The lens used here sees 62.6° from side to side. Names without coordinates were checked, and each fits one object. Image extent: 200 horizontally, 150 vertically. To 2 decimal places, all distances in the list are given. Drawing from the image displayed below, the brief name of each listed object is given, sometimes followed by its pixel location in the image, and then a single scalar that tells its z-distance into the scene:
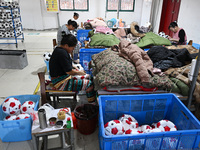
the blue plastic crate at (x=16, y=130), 1.89
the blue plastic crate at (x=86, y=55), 3.34
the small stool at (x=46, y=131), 1.63
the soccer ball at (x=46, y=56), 3.69
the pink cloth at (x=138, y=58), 2.14
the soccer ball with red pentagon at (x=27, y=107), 2.17
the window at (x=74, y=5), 8.99
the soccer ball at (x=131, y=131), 1.72
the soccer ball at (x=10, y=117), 2.02
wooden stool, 2.37
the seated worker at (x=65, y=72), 2.29
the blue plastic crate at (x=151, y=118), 1.38
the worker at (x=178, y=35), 3.87
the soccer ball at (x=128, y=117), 1.89
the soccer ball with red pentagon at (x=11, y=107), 2.10
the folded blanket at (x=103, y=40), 3.74
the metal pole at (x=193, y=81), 1.83
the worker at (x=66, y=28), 3.79
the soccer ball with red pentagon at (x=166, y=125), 1.75
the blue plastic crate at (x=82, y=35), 5.08
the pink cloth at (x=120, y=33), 4.96
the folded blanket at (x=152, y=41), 3.82
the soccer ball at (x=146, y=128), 1.77
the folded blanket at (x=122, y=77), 2.11
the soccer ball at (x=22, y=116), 2.00
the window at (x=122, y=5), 8.96
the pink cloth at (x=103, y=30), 4.45
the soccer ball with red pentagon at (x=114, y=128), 1.69
